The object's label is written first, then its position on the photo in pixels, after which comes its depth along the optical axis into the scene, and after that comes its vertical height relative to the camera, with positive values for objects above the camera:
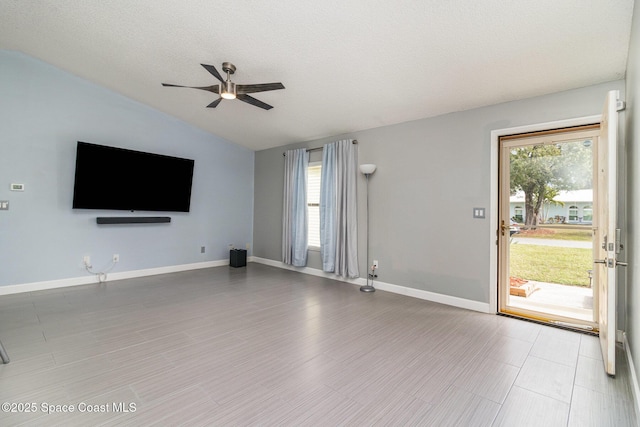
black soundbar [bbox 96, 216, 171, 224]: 4.57 -0.08
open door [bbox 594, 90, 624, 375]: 2.09 -0.04
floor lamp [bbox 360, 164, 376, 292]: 4.37 -0.74
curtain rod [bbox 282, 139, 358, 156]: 5.41 +1.36
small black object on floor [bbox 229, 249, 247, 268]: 6.01 -0.85
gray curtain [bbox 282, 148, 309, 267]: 5.55 +0.20
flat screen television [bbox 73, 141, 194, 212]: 4.34 +0.58
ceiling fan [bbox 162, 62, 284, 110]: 3.04 +1.41
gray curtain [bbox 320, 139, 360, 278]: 4.73 +0.18
